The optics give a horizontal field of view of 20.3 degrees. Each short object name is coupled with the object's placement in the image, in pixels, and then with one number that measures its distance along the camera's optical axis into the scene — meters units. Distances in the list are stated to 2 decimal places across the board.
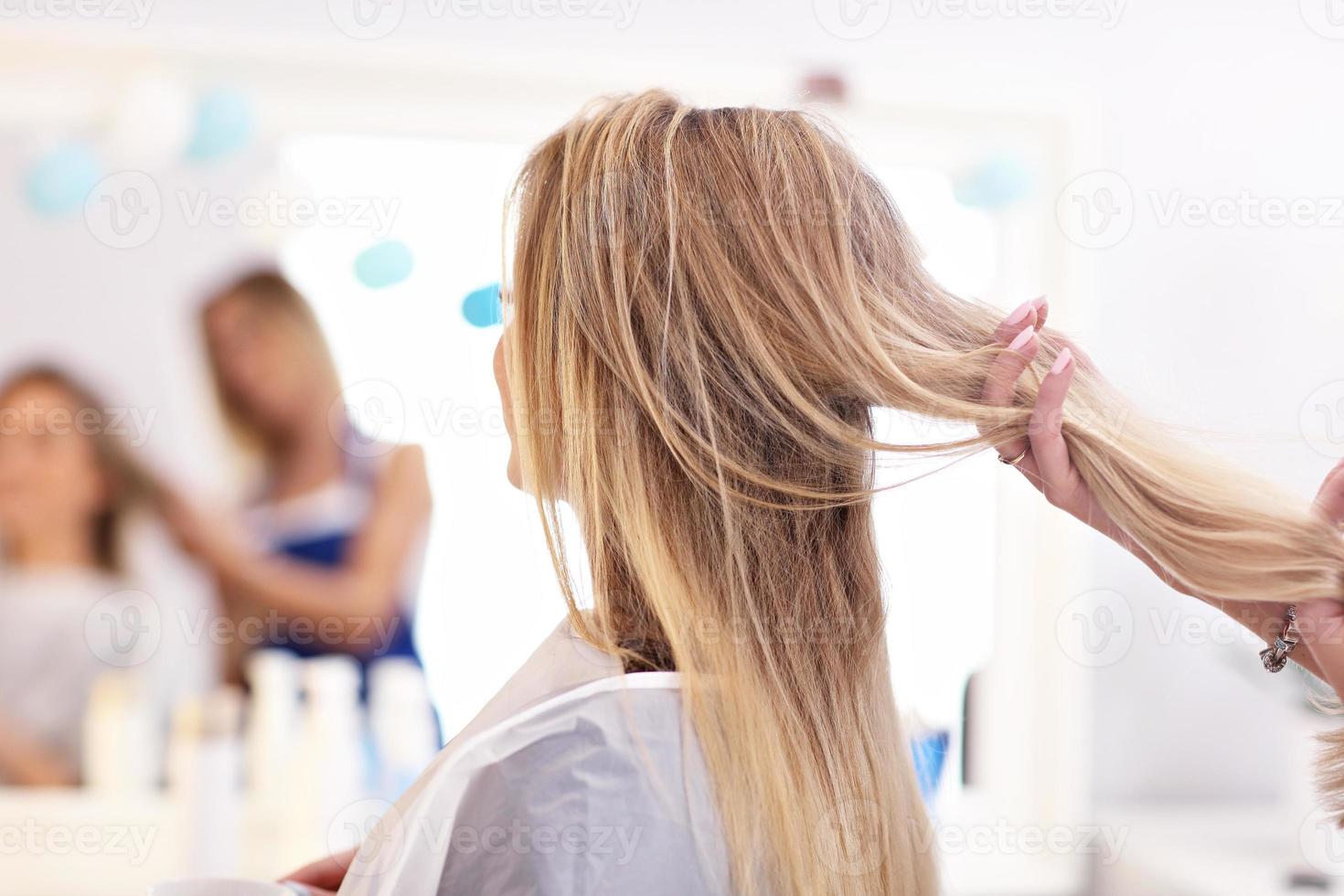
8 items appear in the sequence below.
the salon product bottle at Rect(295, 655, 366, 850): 3.25
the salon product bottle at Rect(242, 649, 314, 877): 3.23
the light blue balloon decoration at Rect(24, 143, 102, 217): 3.23
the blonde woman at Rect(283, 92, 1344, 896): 2.56
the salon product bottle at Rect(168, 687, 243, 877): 3.19
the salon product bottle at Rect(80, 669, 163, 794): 3.24
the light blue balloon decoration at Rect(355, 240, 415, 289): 3.28
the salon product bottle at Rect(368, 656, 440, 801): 3.27
